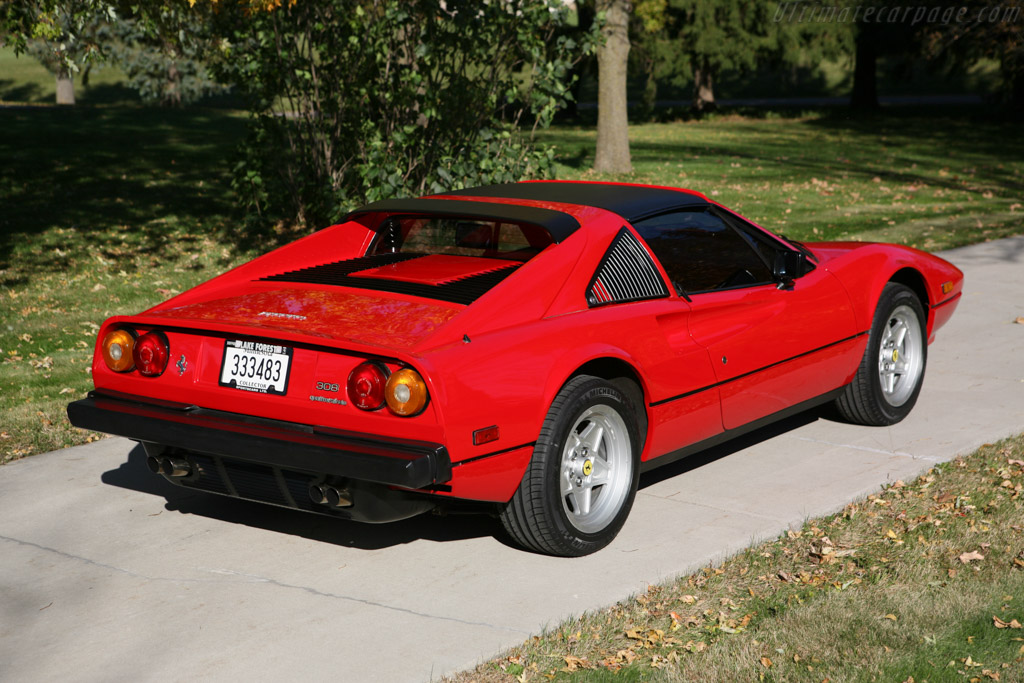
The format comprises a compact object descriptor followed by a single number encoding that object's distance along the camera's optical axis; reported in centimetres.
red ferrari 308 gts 407
